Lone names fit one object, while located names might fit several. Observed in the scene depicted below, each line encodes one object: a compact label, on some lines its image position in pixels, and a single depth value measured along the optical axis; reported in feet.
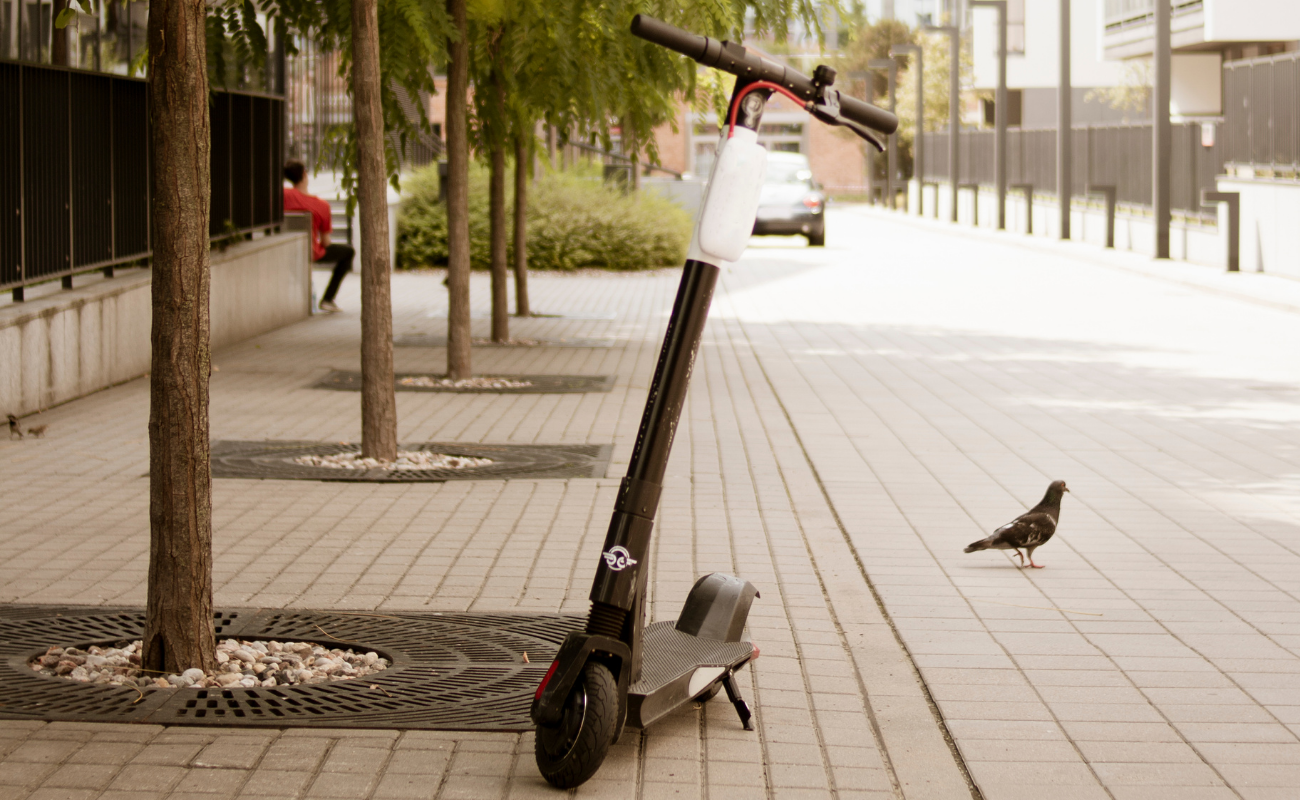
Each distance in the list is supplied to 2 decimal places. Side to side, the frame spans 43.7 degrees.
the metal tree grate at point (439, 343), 51.98
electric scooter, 13.00
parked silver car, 116.26
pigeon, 21.44
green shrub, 89.97
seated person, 64.59
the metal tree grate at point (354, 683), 14.83
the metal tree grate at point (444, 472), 28.25
